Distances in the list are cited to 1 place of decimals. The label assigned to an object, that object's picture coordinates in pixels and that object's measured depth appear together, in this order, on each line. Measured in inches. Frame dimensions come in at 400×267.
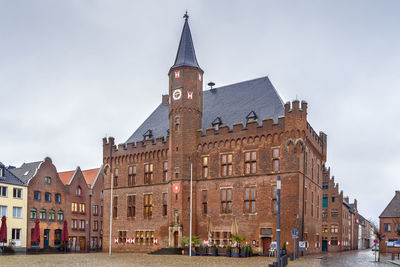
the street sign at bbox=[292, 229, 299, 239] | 1443.2
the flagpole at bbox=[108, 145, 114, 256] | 2119.2
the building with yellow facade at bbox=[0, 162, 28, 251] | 2341.3
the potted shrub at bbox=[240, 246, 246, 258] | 1656.0
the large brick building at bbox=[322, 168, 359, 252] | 2999.5
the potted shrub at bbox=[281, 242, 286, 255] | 1575.0
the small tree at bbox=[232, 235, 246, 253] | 1683.1
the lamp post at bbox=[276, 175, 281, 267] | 861.3
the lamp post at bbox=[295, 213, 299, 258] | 1646.4
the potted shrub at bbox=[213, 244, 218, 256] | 1749.5
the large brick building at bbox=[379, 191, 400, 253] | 3034.0
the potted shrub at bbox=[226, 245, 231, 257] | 1676.9
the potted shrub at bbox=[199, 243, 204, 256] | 1796.4
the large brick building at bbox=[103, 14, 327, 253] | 1780.3
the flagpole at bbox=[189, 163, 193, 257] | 1721.2
